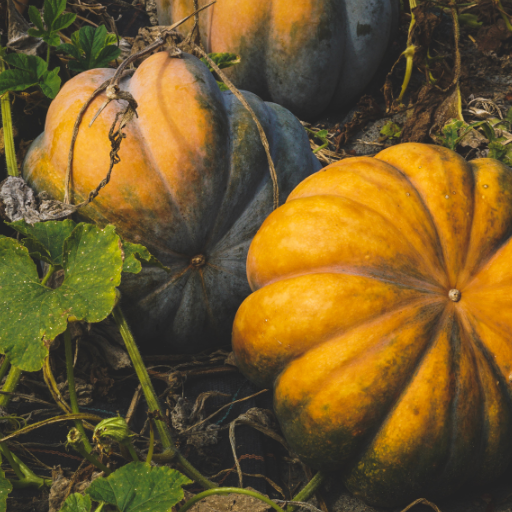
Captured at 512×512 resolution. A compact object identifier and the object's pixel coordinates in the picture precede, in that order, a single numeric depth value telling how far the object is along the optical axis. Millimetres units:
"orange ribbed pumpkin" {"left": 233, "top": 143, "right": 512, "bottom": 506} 1238
